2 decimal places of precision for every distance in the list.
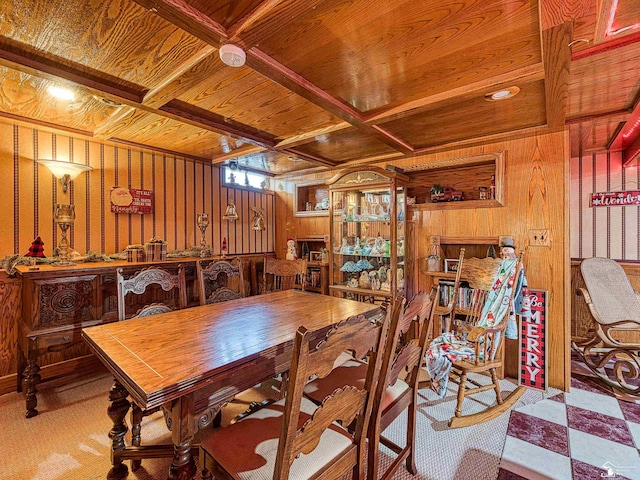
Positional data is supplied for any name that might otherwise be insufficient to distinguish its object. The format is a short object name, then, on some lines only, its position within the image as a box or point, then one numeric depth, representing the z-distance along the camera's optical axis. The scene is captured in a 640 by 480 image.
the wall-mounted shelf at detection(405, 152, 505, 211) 2.95
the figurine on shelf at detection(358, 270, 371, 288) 3.61
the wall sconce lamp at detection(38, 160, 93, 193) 2.67
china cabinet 3.34
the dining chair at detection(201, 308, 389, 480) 0.91
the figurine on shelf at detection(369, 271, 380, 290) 3.54
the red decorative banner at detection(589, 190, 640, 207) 3.30
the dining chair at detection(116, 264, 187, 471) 1.87
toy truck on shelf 3.28
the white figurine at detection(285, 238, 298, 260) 4.36
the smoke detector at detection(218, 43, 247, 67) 1.46
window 4.19
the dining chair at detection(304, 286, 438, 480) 1.27
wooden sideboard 2.29
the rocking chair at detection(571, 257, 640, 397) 2.61
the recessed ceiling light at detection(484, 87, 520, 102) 1.97
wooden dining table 1.13
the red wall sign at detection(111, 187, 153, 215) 3.15
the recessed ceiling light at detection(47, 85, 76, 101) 2.04
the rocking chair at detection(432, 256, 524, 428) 2.19
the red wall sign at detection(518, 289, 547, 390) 2.63
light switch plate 2.71
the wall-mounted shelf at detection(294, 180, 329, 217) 4.39
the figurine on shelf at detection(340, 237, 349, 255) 3.82
